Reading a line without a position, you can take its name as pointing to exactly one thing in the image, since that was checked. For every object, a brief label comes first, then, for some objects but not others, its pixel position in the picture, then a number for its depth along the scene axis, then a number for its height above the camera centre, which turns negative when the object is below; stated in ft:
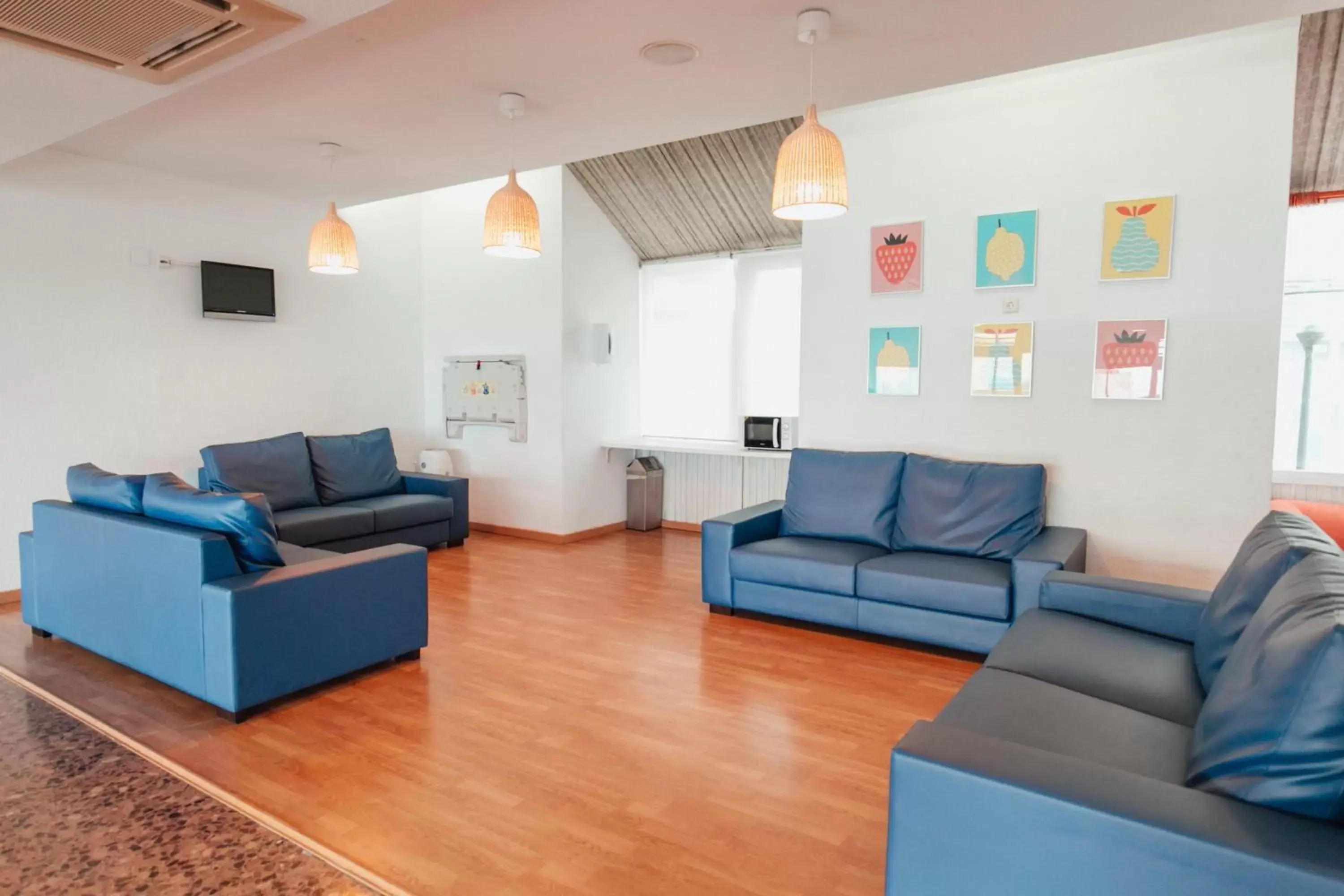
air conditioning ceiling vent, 7.27 +3.62
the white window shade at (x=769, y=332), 19.97 +1.64
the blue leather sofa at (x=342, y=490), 16.39 -2.46
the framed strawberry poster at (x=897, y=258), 14.78 +2.68
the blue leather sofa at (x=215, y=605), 9.48 -2.96
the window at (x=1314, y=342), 15.94 +1.21
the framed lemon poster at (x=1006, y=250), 13.70 +2.66
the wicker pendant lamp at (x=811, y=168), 8.86 +2.63
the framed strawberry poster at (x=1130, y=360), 12.73 +0.62
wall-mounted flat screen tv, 17.16 +2.22
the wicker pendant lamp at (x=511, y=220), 11.62 +2.62
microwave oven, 19.17 -1.00
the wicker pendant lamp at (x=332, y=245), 14.15 +2.68
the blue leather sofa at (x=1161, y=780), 4.28 -2.44
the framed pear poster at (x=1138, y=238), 12.58 +2.65
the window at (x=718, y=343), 20.16 +1.39
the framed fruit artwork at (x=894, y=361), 14.96 +0.67
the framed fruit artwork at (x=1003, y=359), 13.85 +0.67
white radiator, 20.38 -2.50
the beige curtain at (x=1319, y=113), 12.18 +5.06
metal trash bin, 21.78 -2.91
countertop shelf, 19.08 -1.44
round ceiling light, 9.75 +4.42
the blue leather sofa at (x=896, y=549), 11.77 -2.72
